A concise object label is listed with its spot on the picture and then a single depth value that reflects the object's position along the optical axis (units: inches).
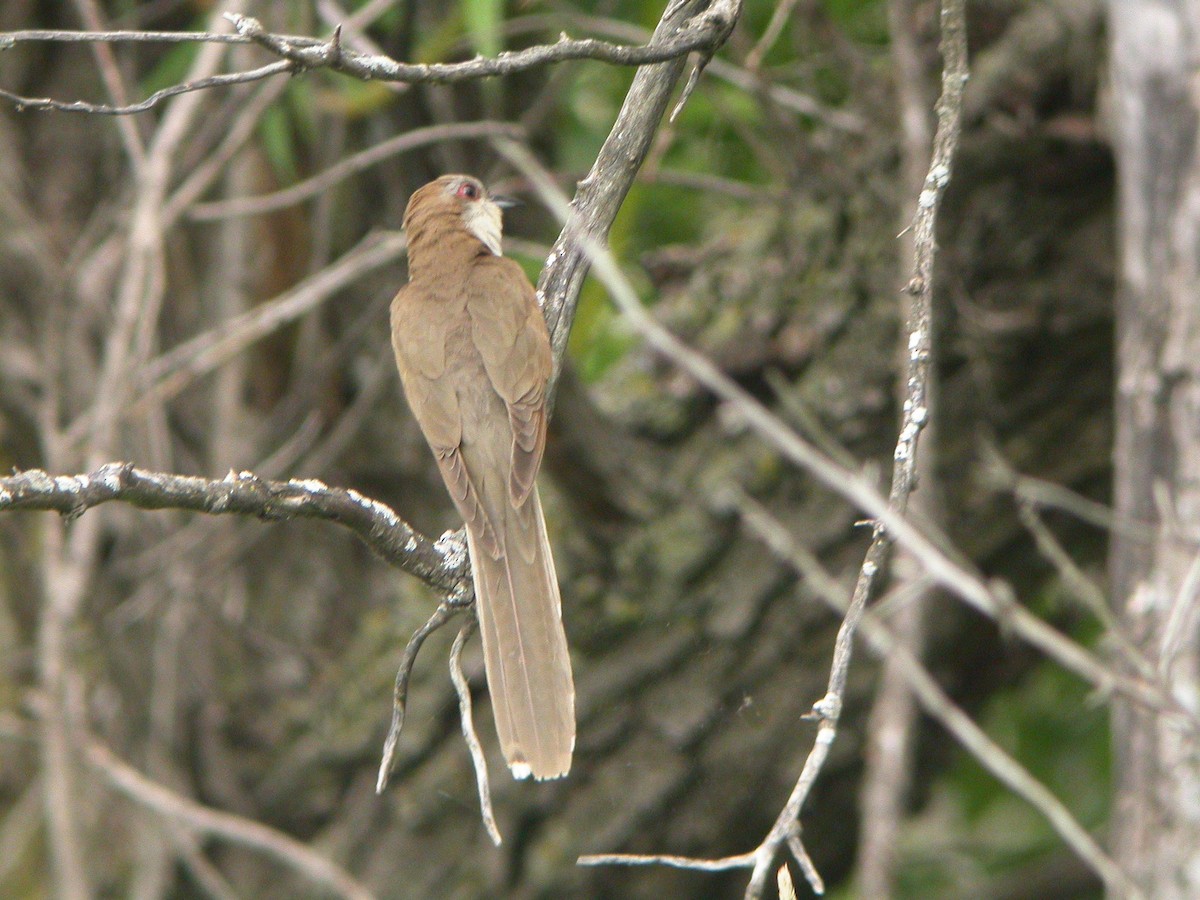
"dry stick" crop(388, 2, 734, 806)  205.9
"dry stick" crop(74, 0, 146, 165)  371.2
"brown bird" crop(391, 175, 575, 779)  227.3
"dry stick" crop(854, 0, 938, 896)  303.6
